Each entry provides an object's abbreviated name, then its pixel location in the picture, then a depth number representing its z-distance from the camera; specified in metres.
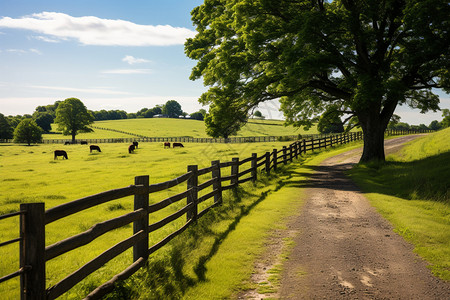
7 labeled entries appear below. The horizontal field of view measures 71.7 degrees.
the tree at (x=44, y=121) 105.21
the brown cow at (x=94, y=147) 42.91
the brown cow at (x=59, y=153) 34.69
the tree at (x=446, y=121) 86.34
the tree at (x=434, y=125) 174.88
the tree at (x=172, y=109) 181.50
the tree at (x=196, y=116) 164.05
